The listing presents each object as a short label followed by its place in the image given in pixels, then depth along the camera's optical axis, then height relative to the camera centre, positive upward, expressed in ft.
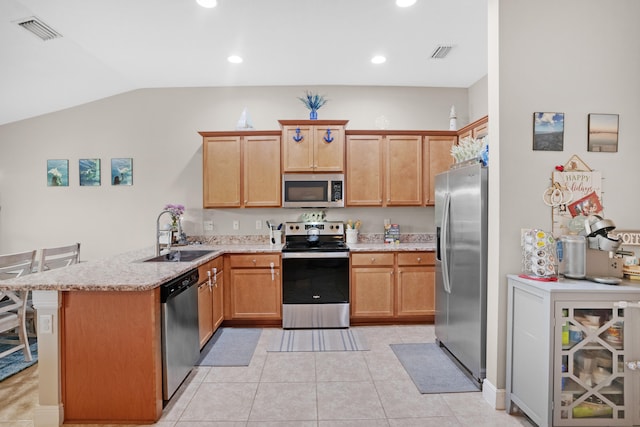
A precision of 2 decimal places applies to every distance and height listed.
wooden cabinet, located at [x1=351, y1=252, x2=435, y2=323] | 12.16 -2.80
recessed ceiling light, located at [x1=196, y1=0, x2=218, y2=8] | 8.59 +5.52
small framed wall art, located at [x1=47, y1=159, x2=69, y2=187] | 14.39 +1.68
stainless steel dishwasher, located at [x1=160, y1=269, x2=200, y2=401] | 7.15 -2.84
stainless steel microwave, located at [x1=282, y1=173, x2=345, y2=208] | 13.16 +0.83
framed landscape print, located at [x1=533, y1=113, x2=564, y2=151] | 7.07 +1.73
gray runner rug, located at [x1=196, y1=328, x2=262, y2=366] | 9.47 -4.36
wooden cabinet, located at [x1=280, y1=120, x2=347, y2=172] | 12.89 +2.55
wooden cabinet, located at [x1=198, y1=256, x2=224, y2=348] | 9.70 -2.82
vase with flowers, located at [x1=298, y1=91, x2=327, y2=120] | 13.16 +4.33
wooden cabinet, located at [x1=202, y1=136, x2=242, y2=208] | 13.17 +1.85
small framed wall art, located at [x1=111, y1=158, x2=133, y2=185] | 14.33 +1.75
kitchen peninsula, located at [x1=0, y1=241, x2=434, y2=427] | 6.56 -2.92
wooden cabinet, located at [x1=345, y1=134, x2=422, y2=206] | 13.32 +1.74
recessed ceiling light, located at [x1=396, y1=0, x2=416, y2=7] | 8.66 +5.56
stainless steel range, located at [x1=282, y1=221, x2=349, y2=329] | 11.99 -2.89
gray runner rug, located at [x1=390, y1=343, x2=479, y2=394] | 8.05 -4.35
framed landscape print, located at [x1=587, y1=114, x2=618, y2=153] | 7.08 +1.67
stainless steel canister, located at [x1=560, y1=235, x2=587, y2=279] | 6.60 -0.94
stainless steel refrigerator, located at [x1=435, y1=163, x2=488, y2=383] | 7.79 -1.45
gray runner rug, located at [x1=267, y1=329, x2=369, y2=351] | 10.40 -4.36
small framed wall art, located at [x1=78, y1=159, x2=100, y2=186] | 14.38 +1.76
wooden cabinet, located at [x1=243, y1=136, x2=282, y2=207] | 13.21 +1.61
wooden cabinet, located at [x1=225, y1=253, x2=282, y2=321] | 12.10 -2.91
